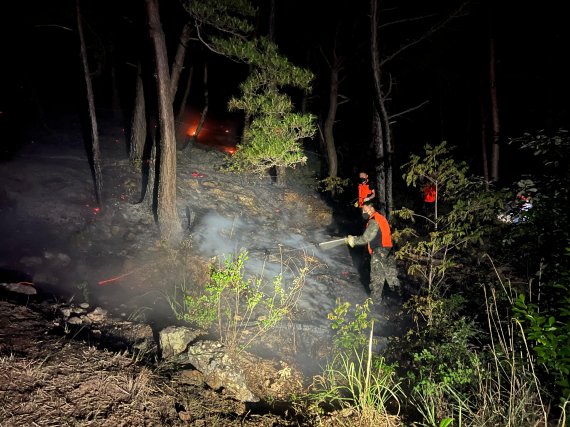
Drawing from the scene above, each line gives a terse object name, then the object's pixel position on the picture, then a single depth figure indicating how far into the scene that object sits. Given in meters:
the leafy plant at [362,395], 3.27
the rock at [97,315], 5.10
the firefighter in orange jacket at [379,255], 7.07
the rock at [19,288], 5.22
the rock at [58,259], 7.13
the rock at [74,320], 4.69
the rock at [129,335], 4.56
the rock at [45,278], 6.50
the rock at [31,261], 6.91
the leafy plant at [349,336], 4.52
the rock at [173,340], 4.40
